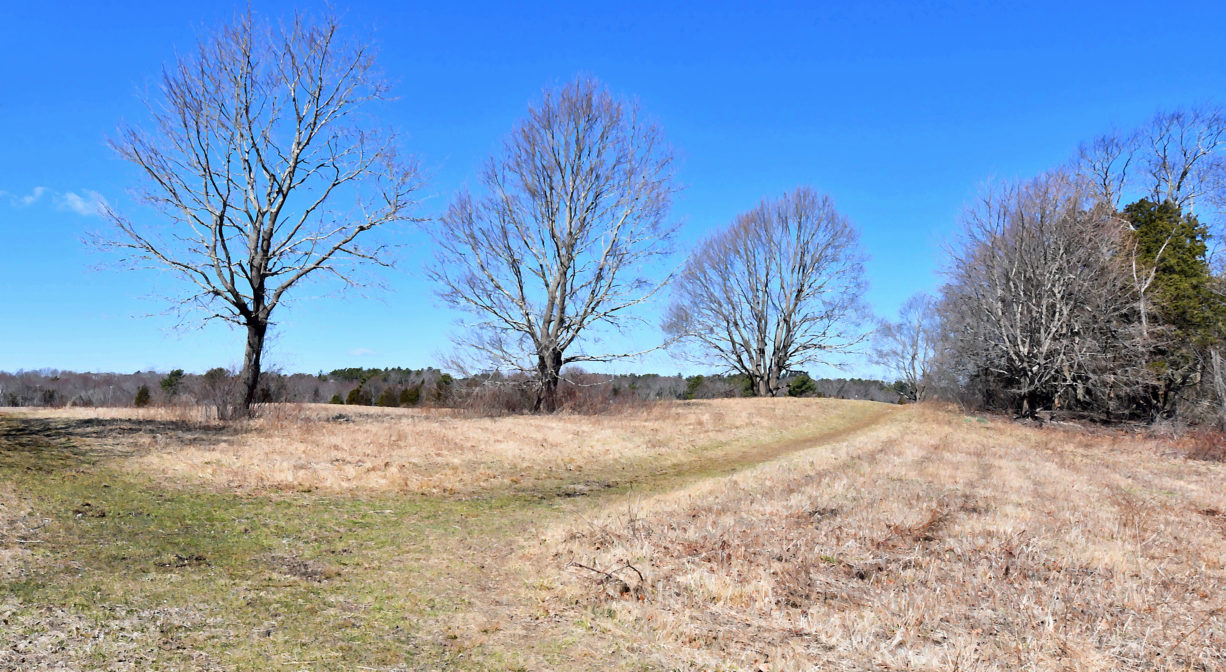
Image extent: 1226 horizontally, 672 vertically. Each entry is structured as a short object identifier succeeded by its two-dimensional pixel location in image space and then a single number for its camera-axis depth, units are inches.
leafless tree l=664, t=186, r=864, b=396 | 1354.6
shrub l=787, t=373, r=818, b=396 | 2038.6
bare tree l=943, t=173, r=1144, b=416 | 845.8
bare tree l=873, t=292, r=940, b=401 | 2013.8
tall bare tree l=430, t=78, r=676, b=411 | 774.5
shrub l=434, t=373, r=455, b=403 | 858.8
